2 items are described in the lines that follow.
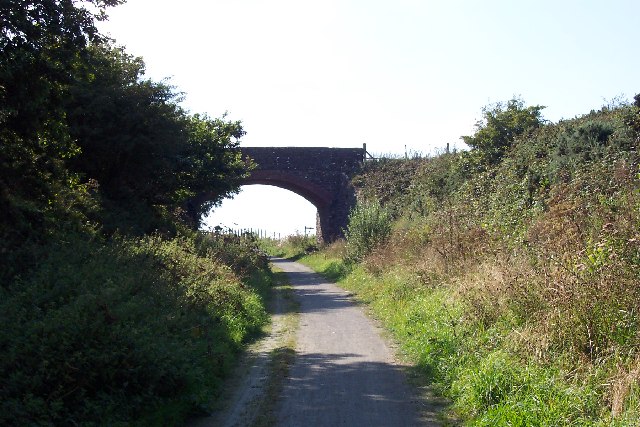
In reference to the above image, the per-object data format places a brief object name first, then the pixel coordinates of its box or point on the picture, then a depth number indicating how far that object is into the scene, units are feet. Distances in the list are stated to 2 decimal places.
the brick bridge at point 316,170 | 112.57
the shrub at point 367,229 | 74.95
